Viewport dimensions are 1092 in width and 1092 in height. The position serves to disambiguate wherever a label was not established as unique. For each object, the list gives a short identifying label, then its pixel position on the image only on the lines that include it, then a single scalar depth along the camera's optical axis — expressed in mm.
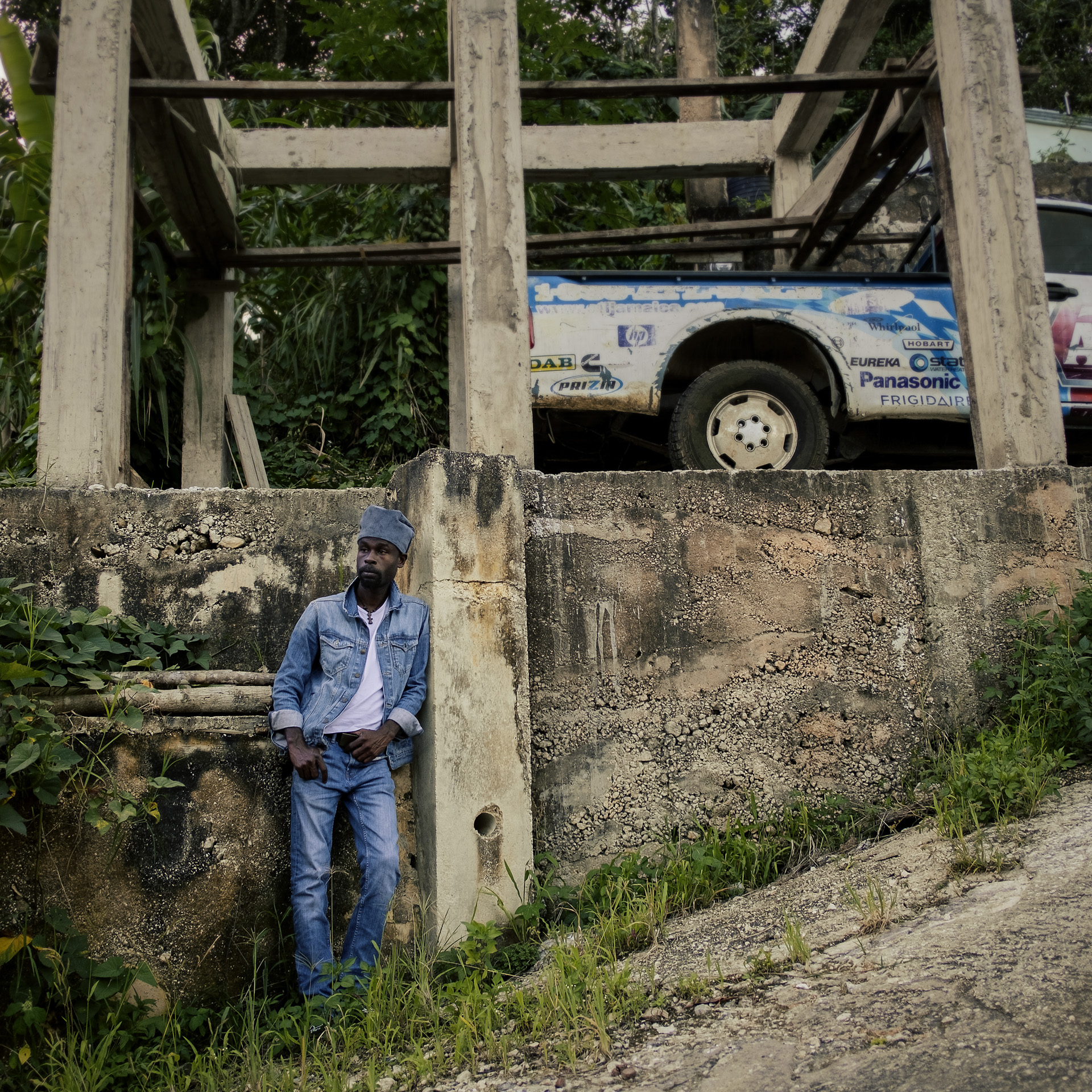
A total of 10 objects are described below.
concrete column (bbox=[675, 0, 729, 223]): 9086
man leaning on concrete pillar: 3148
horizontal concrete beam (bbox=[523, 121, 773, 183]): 6676
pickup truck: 5418
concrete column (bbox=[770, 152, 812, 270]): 6973
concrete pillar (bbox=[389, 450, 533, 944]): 3330
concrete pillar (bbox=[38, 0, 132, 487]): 3943
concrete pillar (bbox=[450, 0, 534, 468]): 4094
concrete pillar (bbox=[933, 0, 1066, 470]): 4445
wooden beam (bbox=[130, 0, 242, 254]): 5098
